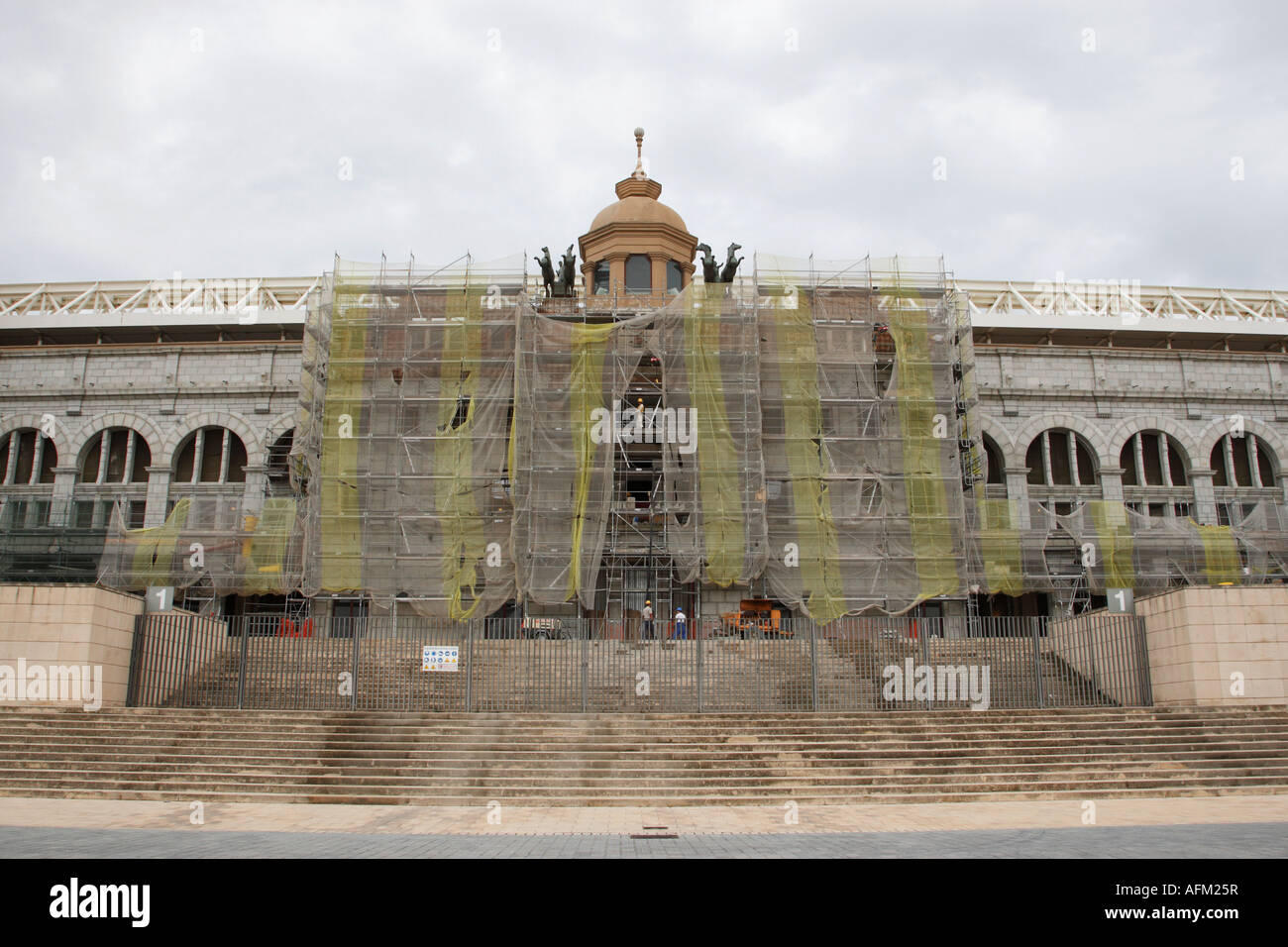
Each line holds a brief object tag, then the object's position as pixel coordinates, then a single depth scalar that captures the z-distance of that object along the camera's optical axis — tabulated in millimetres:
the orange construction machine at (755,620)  27812
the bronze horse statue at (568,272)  38812
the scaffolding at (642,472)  32094
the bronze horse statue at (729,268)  38656
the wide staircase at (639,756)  17297
